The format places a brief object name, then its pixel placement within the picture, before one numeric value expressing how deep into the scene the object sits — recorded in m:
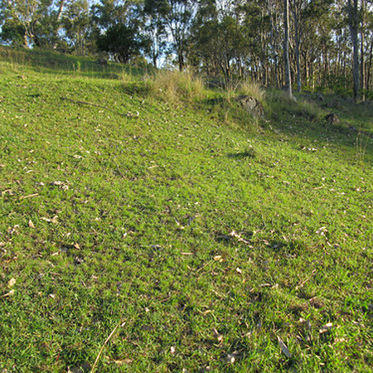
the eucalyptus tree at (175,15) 25.95
